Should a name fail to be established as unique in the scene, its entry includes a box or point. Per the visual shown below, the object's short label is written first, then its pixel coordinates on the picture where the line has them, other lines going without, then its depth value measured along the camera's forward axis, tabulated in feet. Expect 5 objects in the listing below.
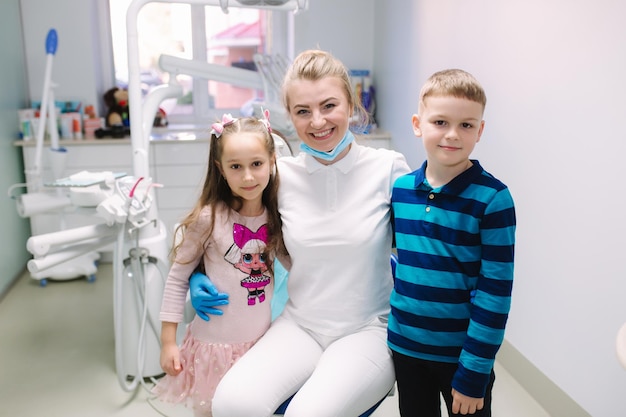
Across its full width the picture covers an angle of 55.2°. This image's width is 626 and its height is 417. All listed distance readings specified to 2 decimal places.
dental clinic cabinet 11.42
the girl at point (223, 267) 4.74
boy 3.79
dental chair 4.35
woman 4.38
